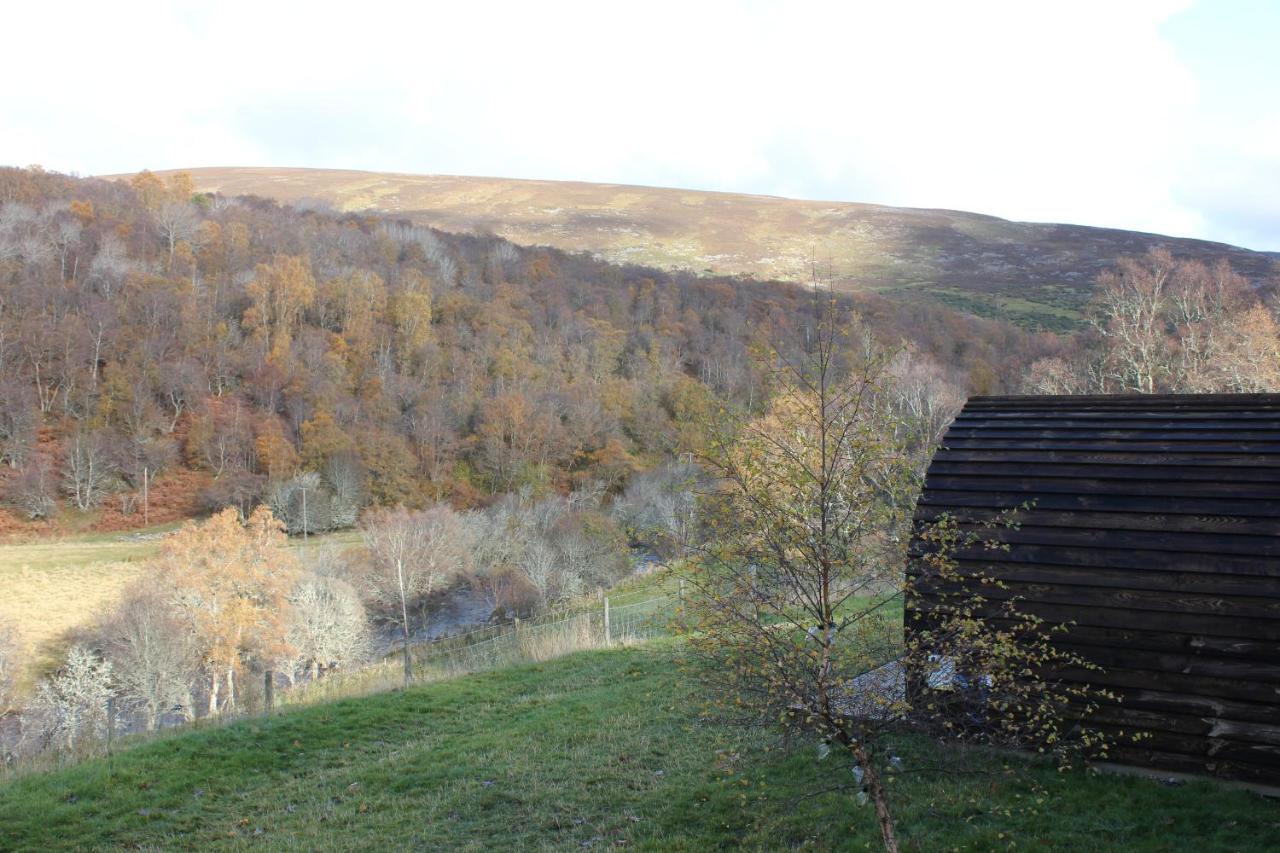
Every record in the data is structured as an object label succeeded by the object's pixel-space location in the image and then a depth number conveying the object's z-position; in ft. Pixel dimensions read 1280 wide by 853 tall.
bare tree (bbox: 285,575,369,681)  111.45
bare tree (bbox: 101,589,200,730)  97.50
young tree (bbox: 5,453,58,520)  177.99
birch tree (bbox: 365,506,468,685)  130.93
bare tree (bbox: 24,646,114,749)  82.64
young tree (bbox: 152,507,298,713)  108.37
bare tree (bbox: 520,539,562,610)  120.78
